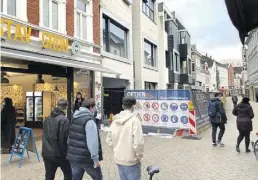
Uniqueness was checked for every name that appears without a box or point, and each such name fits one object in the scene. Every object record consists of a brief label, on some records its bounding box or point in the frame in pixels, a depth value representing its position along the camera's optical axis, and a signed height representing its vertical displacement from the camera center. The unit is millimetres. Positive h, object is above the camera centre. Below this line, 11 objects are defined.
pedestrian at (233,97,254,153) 8211 -637
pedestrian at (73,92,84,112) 11984 -106
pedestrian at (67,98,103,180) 4000 -629
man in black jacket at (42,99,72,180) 4465 -626
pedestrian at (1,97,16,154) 8477 -755
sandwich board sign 6965 -1042
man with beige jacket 3633 -556
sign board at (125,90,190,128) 12047 -410
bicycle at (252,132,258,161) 7108 -1269
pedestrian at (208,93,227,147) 9273 -607
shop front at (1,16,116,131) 9352 +1124
